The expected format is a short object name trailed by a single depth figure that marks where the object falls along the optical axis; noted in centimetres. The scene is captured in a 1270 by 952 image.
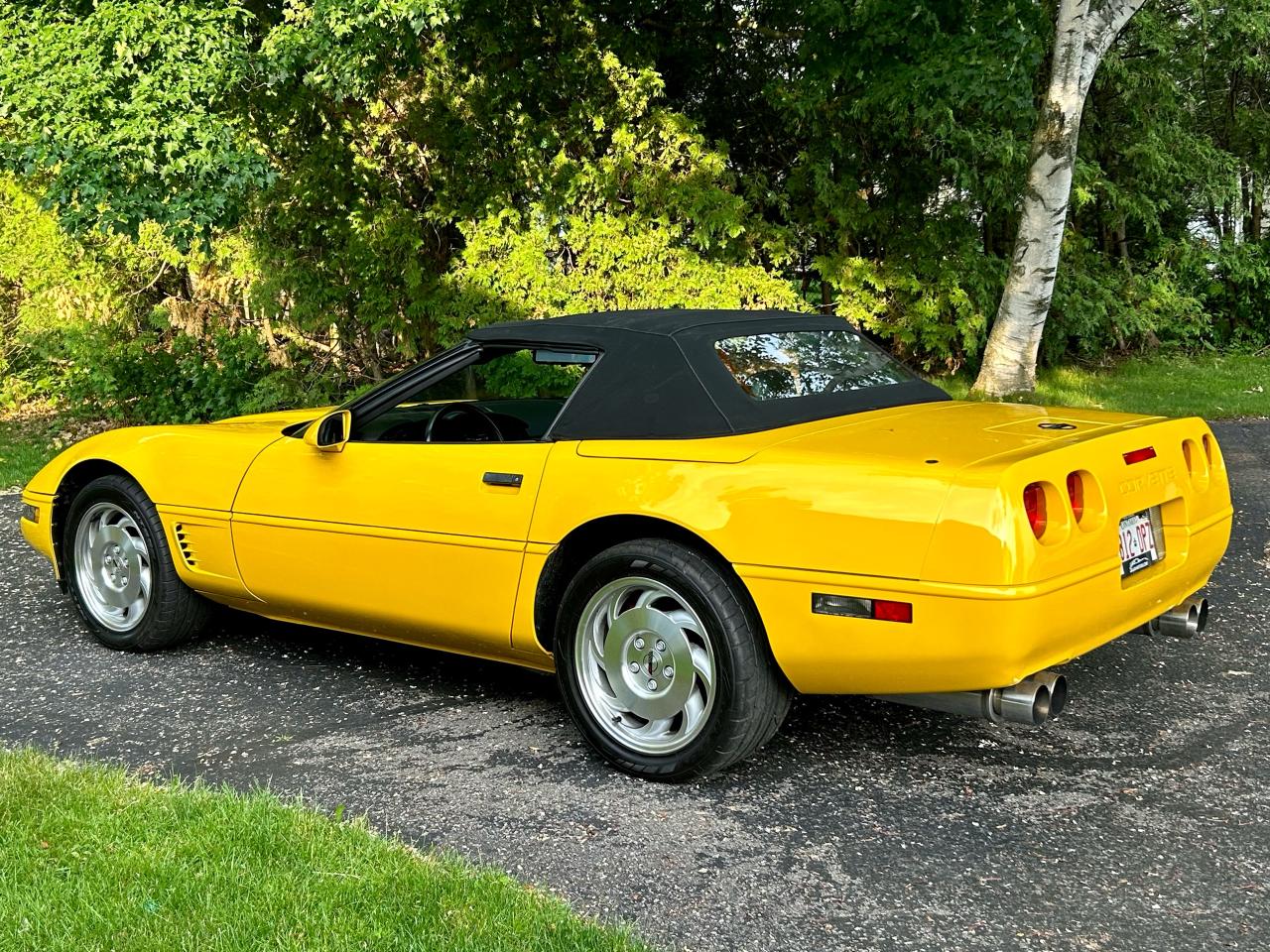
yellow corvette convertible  334
